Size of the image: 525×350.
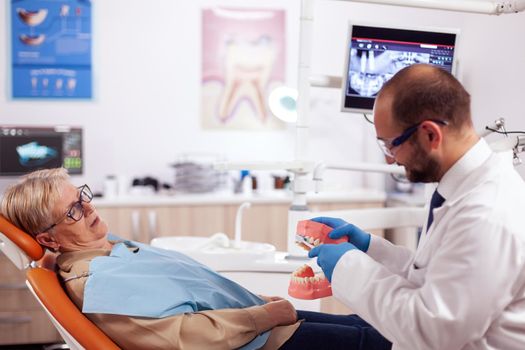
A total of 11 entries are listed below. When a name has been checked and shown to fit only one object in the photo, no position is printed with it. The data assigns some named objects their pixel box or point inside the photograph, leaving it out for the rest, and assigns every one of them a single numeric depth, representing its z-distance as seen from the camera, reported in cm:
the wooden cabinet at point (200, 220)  346
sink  232
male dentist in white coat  114
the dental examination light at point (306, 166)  226
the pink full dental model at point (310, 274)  165
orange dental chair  156
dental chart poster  378
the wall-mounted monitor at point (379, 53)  230
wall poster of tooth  397
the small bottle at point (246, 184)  379
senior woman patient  160
